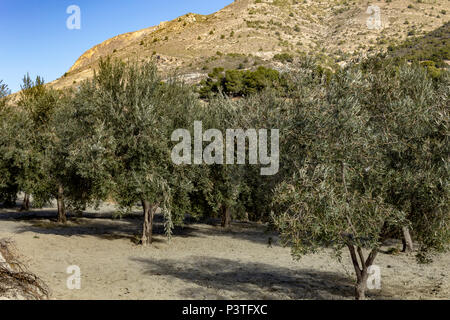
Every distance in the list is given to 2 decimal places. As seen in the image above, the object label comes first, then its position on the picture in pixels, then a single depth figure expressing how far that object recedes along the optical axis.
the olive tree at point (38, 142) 25.77
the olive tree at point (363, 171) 9.28
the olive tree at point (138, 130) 18.03
